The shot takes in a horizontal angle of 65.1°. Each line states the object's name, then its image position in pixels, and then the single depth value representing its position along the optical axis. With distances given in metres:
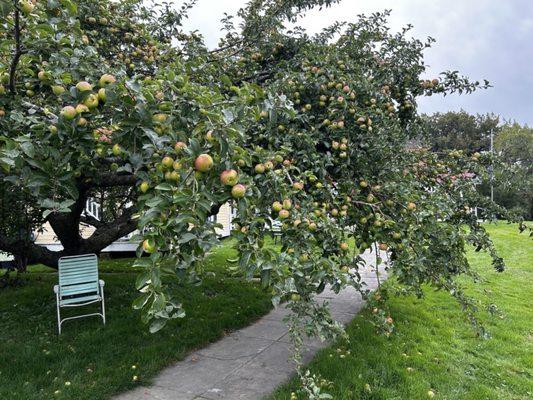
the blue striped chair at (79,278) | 5.26
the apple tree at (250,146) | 1.76
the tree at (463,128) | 32.05
